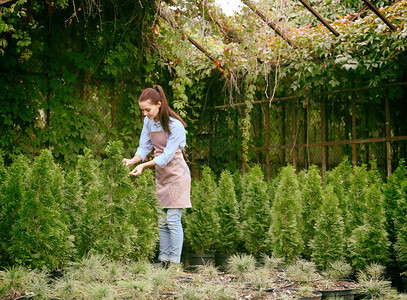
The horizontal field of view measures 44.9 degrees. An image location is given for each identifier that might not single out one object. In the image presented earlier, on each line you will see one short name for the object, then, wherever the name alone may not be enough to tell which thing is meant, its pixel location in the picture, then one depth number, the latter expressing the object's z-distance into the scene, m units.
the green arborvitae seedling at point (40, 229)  4.09
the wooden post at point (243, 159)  9.16
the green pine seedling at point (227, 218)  6.39
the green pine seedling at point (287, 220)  5.34
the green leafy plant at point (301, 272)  4.42
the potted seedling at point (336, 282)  4.24
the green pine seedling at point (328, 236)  5.13
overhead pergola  6.39
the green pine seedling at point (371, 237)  4.90
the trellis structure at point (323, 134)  7.62
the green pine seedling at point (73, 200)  4.86
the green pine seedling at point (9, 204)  4.32
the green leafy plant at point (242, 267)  4.56
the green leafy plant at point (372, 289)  4.16
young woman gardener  4.90
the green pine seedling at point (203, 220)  6.29
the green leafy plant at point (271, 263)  4.95
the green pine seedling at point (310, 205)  5.61
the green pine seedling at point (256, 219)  6.04
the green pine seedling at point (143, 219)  5.16
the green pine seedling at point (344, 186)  5.48
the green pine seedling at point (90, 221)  4.41
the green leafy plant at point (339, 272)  4.72
